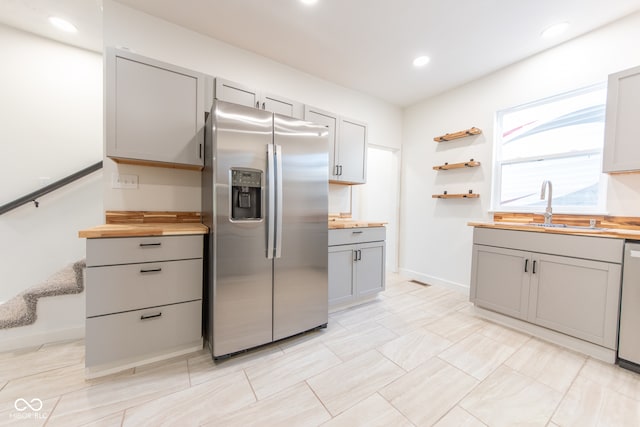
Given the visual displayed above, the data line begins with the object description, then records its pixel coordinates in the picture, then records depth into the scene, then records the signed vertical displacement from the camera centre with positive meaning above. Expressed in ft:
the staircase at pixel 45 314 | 5.76 -2.98
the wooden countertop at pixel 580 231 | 5.38 -0.51
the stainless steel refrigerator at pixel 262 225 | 5.34 -0.52
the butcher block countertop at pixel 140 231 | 4.67 -0.64
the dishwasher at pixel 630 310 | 5.24 -2.25
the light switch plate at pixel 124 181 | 6.50 +0.59
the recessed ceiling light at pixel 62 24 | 6.92 +5.44
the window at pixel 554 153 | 7.29 +2.08
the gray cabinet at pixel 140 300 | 4.79 -2.19
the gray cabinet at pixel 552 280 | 5.61 -1.96
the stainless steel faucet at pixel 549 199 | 7.39 +0.41
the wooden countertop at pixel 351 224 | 7.80 -0.63
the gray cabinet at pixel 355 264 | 7.88 -2.09
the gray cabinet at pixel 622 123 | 5.85 +2.34
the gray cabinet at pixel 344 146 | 8.99 +2.55
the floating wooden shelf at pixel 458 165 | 9.69 +1.93
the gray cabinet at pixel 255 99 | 6.91 +3.47
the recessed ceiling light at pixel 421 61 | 8.59 +5.59
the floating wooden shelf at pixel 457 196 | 9.72 +0.58
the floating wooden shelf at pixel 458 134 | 9.69 +3.29
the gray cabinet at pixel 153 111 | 5.68 +2.38
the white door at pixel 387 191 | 12.66 +0.94
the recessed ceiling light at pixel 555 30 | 6.84 +5.53
